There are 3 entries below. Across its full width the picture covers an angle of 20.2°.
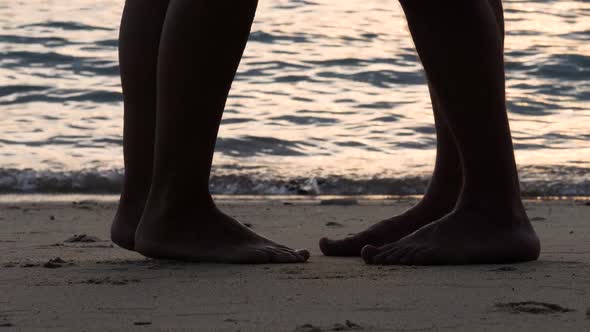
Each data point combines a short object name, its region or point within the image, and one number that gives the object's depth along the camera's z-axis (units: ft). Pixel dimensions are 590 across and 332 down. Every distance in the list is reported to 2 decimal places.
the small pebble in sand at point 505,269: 10.26
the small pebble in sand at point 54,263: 11.25
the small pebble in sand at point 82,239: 15.35
